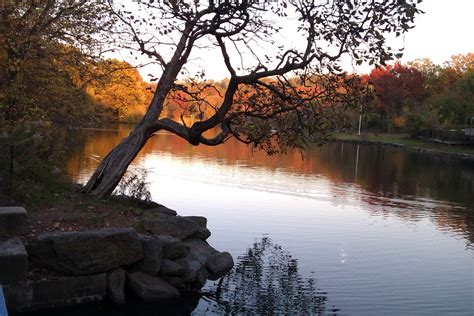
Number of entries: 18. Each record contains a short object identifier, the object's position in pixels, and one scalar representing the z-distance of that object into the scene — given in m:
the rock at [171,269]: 10.12
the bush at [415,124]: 73.56
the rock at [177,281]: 10.24
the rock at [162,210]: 13.30
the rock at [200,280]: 10.67
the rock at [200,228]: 12.23
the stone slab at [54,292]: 8.19
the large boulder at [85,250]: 8.66
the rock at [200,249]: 11.27
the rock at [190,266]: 10.50
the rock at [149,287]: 9.53
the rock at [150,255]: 9.70
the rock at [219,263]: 11.62
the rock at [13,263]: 7.86
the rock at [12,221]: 8.63
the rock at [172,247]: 10.30
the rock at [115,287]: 9.21
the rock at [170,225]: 10.91
